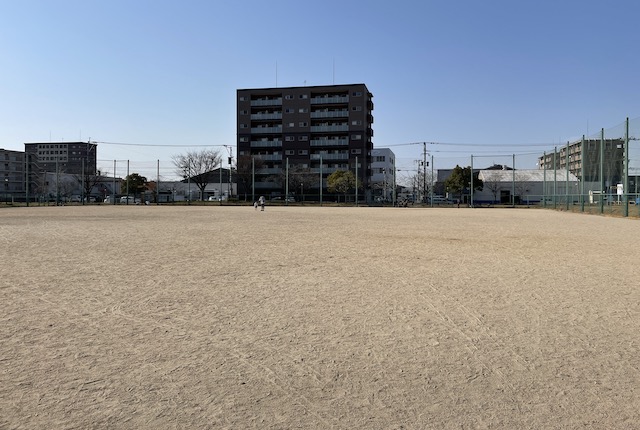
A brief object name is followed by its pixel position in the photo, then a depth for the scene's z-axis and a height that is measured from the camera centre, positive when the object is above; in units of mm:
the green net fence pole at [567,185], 33000 +1188
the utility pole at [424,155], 64325 +6417
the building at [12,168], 86688 +6273
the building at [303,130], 66125 +10191
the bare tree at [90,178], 67656 +3538
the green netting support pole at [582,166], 29719 +2401
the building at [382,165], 90894 +7325
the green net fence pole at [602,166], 26450 +2054
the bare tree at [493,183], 69188 +2757
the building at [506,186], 67625 +2357
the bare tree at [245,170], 62375 +4147
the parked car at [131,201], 56038 -30
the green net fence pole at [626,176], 23281 +1317
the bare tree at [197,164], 66438 +5244
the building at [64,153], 111312 +14912
